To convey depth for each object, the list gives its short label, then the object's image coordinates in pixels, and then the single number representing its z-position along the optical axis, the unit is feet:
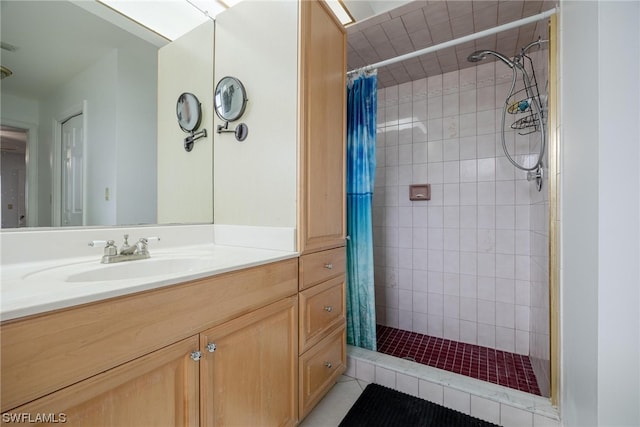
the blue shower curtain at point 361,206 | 5.77
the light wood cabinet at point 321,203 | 4.04
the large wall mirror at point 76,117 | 3.05
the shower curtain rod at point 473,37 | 4.39
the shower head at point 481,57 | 5.57
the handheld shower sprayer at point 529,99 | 5.14
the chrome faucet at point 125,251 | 3.23
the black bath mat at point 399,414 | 4.30
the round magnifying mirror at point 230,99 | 4.58
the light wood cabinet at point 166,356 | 1.71
